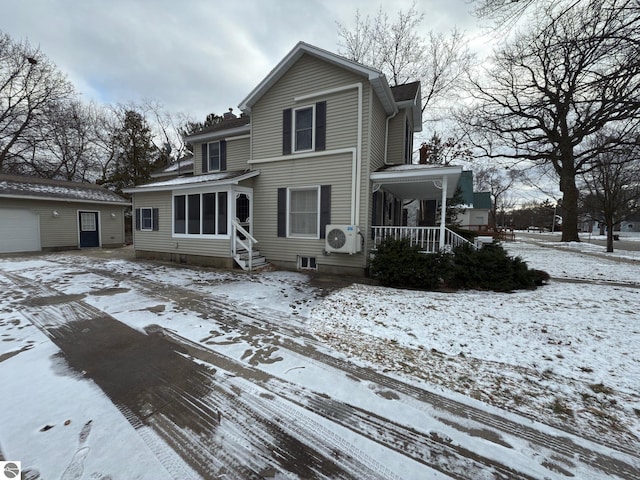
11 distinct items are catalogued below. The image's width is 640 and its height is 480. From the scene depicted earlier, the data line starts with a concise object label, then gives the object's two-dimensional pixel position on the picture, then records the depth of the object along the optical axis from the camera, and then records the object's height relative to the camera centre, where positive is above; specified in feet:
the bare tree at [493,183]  123.65 +23.42
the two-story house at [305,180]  25.93 +4.65
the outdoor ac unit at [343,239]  25.17 -1.32
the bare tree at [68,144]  66.03 +19.95
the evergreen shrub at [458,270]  22.36 -3.67
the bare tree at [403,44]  54.44 +38.55
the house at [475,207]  93.20 +7.43
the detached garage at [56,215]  41.45 +0.73
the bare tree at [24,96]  57.93 +28.16
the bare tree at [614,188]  52.80 +8.88
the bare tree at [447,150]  67.87 +19.93
